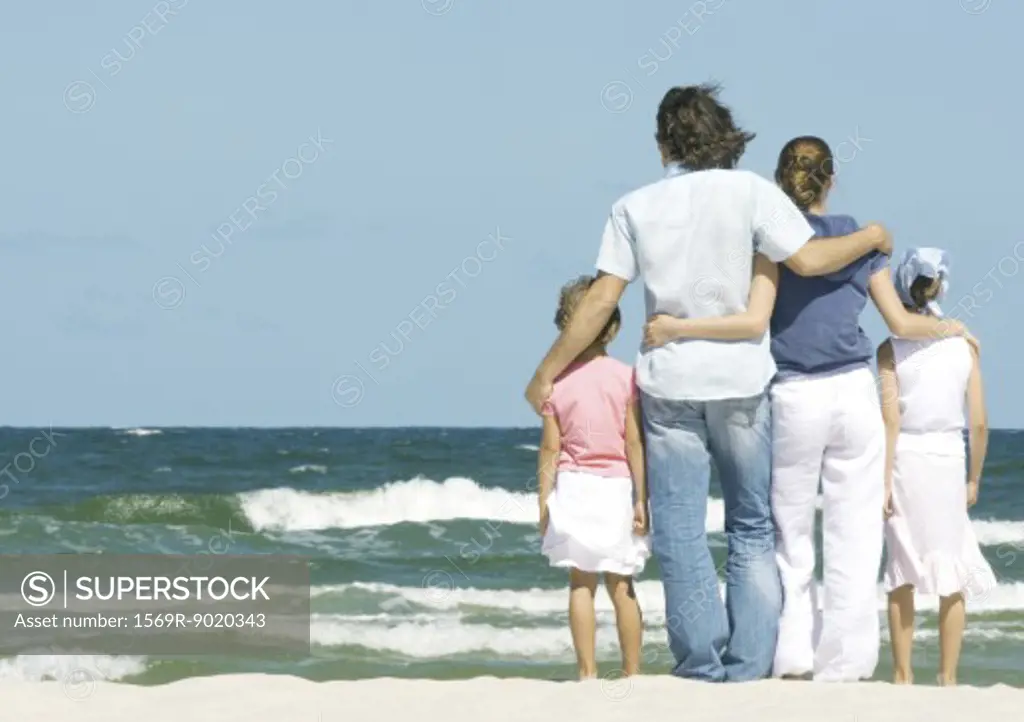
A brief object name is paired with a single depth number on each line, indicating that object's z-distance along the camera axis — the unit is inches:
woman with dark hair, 432.8
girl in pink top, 464.8
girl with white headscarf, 474.6
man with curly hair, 414.6
